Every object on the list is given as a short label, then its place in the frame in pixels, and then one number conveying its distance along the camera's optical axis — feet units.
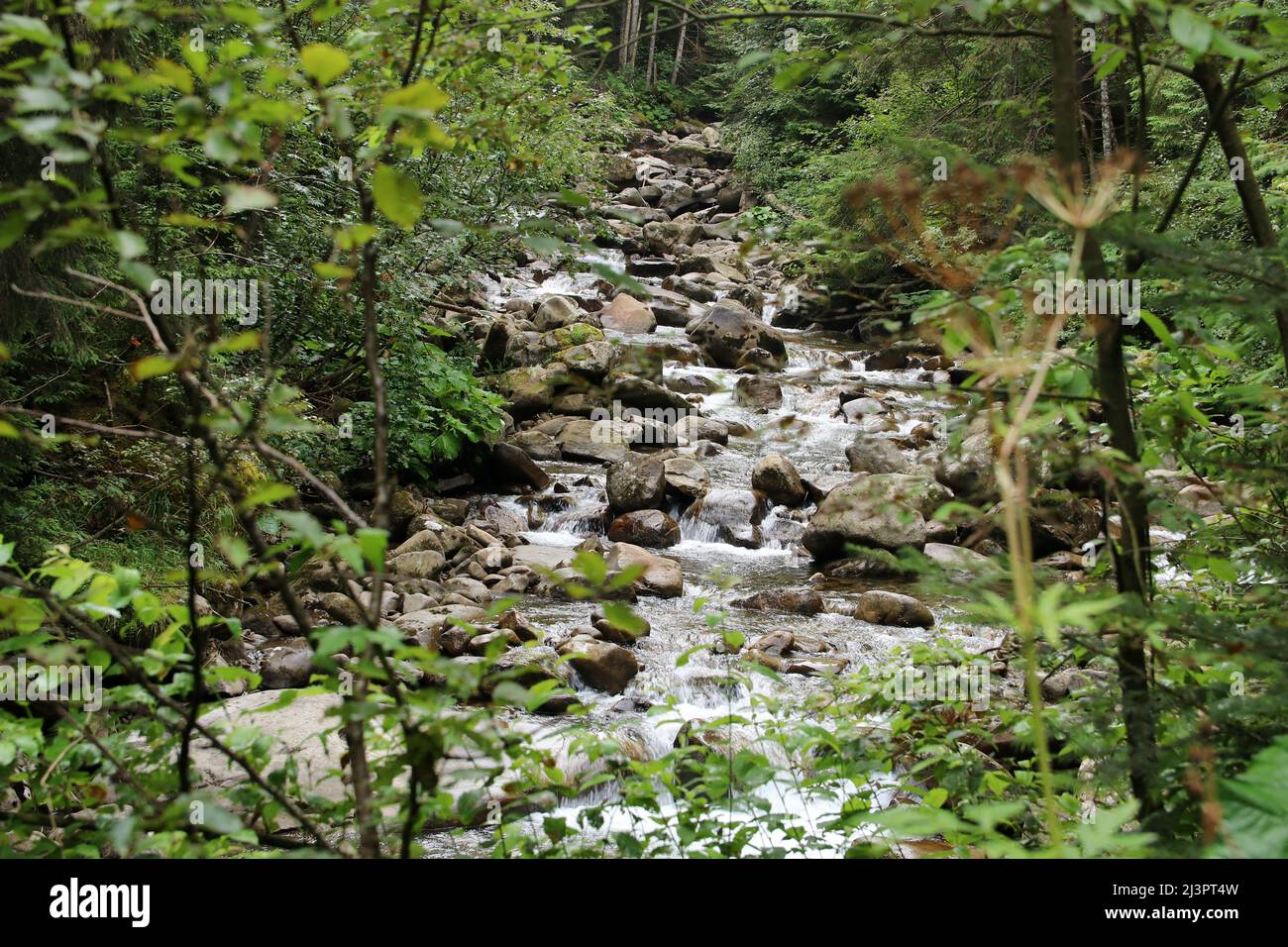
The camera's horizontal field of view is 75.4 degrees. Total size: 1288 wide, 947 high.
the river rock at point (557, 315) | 53.26
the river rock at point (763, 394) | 45.73
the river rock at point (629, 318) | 58.29
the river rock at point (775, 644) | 22.62
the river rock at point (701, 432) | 42.83
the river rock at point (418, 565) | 27.55
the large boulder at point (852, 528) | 30.42
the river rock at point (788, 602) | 26.55
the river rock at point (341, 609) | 22.52
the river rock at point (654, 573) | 27.66
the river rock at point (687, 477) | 35.86
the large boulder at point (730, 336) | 53.88
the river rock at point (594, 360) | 40.55
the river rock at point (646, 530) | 33.22
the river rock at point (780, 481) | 36.14
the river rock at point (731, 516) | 34.14
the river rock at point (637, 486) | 34.73
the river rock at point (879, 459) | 37.11
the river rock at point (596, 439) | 40.91
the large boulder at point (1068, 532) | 29.22
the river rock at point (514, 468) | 36.86
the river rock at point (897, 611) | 25.44
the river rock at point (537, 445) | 40.93
